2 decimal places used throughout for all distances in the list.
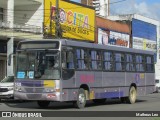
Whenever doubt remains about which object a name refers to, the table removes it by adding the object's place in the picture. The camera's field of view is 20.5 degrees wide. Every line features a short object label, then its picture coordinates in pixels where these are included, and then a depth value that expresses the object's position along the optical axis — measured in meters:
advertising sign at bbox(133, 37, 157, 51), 59.08
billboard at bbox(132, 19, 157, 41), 58.42
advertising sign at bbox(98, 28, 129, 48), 49.72
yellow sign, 40.78
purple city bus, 18.98
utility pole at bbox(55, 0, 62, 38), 34.84
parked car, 25.50
